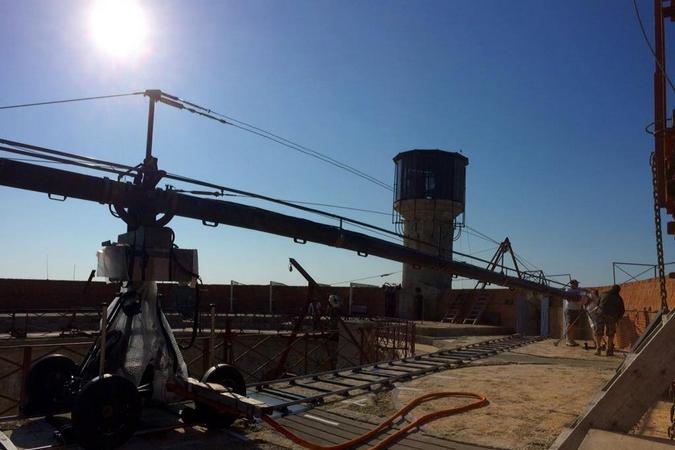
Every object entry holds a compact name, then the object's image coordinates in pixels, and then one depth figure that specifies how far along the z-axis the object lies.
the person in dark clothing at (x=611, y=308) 13.72
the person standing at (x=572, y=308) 19.36
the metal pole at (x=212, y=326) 6.65
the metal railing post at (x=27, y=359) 7.47
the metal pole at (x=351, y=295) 31.64
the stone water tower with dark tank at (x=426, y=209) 31.56
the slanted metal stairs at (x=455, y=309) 29.02
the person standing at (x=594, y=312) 14.96
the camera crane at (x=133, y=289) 6.06
